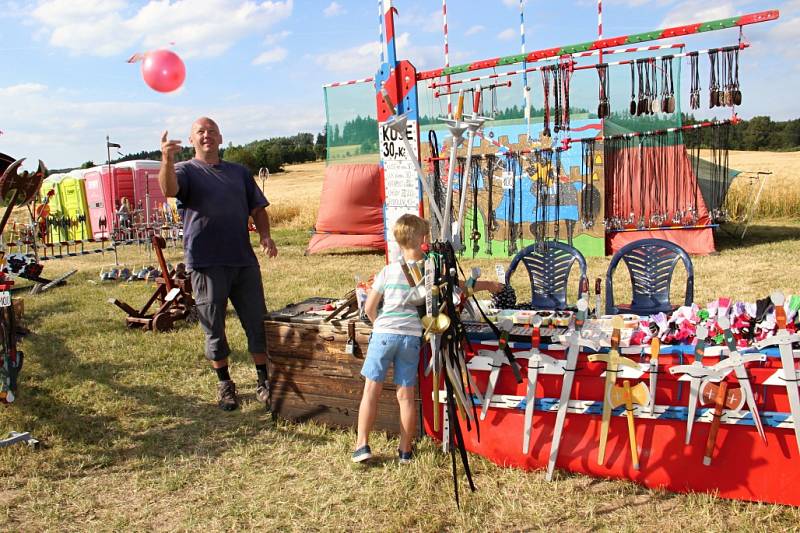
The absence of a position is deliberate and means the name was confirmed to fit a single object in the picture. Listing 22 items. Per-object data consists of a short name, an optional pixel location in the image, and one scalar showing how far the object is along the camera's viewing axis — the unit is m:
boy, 3.25
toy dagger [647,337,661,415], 2.93
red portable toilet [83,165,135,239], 23.23
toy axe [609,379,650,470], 2.95
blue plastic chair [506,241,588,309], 4.43
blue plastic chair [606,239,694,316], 4.20
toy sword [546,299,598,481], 3.08
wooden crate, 3.77
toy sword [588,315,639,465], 2.98
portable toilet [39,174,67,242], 24.90
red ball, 3.14
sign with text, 3.93
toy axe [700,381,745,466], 2.80
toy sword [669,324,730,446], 2.82
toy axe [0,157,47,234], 4.20
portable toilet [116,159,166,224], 23.53
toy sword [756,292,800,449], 2.68
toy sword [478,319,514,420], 3.25
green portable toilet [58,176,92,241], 24.19
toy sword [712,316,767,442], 2.75
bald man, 4.10
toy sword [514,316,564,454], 3.17
